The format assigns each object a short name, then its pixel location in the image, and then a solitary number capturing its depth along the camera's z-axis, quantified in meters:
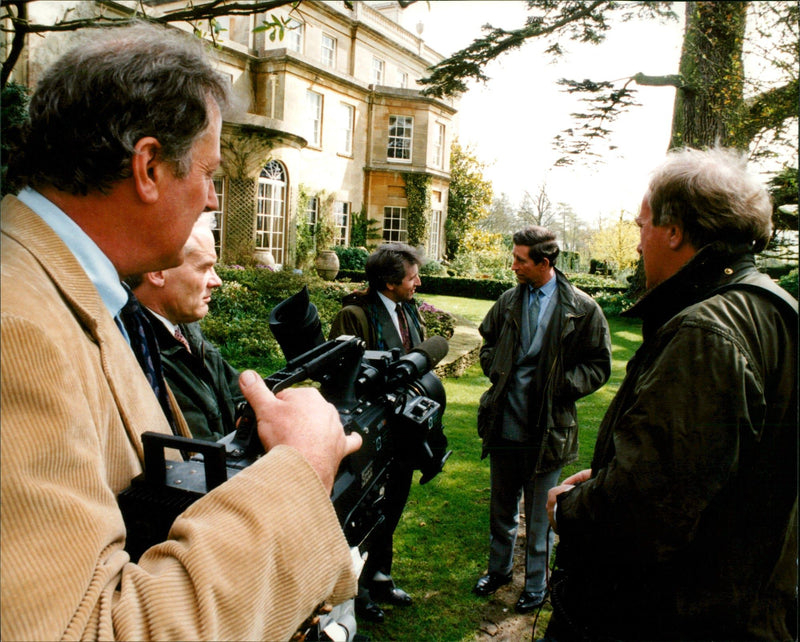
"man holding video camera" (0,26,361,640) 0.72
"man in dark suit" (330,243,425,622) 3.36
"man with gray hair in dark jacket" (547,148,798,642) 1.48
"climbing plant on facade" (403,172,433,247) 25.19
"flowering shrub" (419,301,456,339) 10.49
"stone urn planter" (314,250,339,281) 20.27
